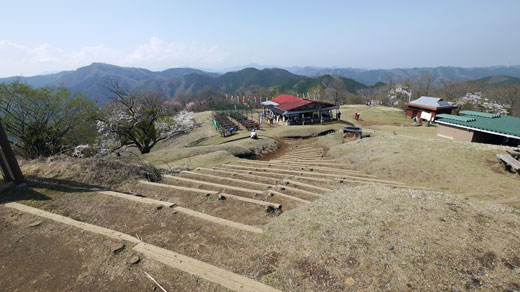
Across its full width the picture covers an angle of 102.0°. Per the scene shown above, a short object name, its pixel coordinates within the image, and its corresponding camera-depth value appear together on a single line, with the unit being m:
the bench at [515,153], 13.23
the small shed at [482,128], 17.44
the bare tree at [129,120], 26.42
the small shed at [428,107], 32.28
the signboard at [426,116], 33.45
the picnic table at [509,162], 11.84
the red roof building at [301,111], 35.69
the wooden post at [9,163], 7.12
